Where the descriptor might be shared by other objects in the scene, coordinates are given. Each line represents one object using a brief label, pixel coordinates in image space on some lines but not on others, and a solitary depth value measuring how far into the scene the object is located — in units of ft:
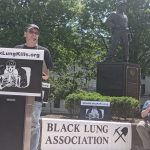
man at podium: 19.76
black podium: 18.25
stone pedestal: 46.47
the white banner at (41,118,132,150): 29.45
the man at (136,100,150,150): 28.73
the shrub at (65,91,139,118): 40.42
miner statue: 46.44
